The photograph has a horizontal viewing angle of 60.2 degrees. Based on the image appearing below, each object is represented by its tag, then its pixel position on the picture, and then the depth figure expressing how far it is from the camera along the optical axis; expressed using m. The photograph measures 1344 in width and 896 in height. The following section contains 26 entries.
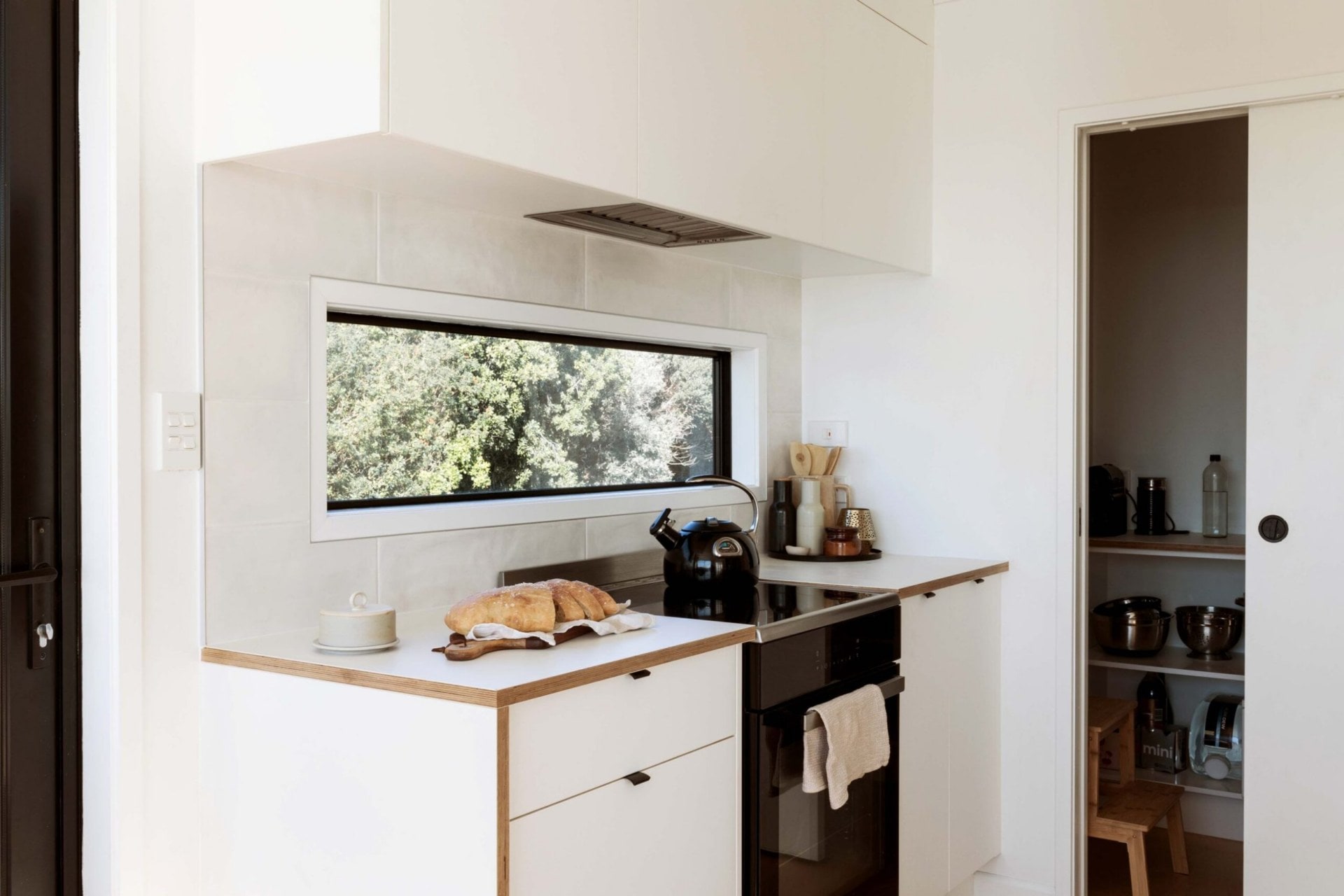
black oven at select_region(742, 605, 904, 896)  2.07
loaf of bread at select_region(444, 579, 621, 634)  1.85
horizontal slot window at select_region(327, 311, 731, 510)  2.17
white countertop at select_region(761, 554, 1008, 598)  2.65
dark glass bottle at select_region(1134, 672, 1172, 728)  3.88
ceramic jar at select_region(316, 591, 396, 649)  1.77
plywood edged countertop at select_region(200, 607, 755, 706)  1.58
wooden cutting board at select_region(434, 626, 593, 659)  1.72
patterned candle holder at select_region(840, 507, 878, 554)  3.18
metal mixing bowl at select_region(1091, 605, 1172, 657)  3.74
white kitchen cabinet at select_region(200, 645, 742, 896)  1.56
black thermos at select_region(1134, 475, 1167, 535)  3.98
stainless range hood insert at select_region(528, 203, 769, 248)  2.30
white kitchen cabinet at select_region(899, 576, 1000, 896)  2.67
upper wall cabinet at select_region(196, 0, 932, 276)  1.66
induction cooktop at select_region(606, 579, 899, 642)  2.17
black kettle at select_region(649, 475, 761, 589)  2.40
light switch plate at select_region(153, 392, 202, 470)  1.75
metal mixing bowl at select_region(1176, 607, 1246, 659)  3.73
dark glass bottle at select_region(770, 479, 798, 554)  3.18
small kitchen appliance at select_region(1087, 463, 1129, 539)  4.00
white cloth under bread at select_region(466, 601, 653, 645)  1.82
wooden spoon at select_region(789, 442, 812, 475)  3.27
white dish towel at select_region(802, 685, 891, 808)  2.20
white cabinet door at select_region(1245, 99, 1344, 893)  2.74
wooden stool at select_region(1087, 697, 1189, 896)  3.09
